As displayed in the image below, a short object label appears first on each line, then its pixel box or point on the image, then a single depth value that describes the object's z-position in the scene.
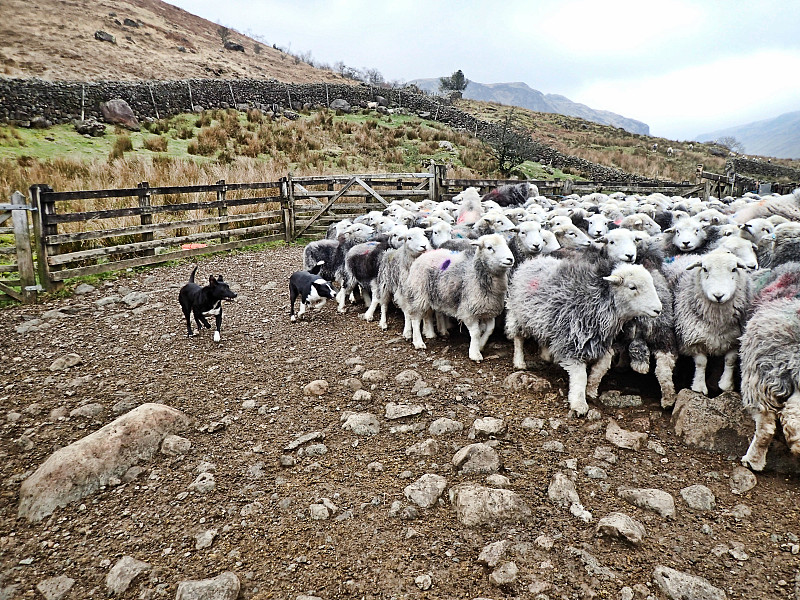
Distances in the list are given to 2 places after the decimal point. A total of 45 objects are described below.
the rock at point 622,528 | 2.55
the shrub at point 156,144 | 16.70
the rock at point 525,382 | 4.28
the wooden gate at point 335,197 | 13.42
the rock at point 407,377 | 4.61
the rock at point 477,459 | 3.22
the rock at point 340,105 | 30.14
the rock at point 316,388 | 4.50
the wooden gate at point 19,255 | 6.86
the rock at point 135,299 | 7.26
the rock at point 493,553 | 2.45
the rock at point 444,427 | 3.74
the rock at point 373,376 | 4.68
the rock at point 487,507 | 2.75
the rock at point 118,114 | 20.95
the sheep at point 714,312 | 3.80
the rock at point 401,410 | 3.98
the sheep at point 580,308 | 3.93
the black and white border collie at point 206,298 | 5.96
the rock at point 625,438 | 3.45
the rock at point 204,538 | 2.65
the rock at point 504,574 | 2.31
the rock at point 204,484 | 3.14
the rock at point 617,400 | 4.00
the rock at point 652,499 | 2.77
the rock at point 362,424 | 3.79
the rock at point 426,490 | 2.95
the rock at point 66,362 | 4.98
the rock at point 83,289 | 7.53
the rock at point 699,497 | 2.81
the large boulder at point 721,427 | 3.09
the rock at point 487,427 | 3.64
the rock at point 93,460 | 2.98
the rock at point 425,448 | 3.46
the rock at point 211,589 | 2.29
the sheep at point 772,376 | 2.90
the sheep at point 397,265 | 6.07
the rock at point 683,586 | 2.20
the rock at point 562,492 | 2.89
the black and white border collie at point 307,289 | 6.59
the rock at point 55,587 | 2.36
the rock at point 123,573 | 2.39
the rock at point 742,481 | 2.92
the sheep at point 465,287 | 5.07
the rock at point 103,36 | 40.94
